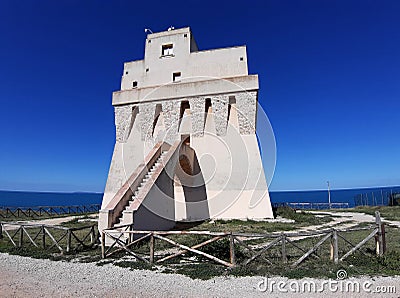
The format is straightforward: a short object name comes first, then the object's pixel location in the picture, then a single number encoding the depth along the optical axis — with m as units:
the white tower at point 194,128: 18.41
